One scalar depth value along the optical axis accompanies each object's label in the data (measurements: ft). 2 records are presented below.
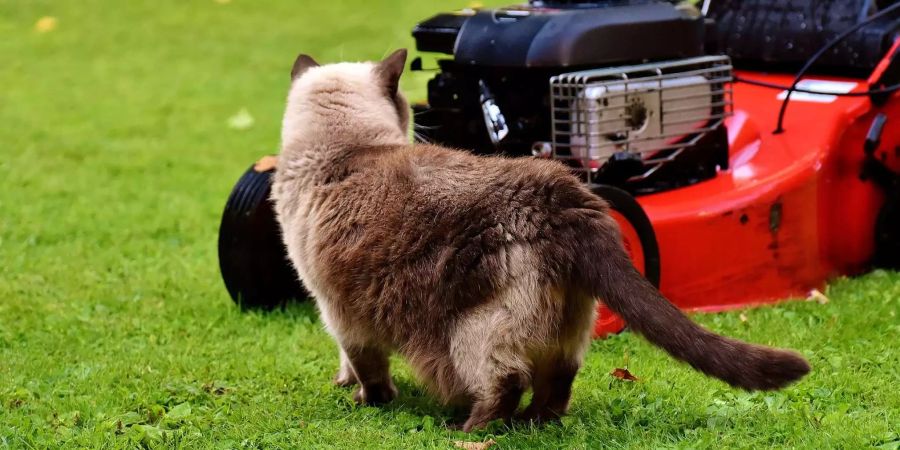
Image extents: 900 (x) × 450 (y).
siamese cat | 21.12
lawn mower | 29.12
